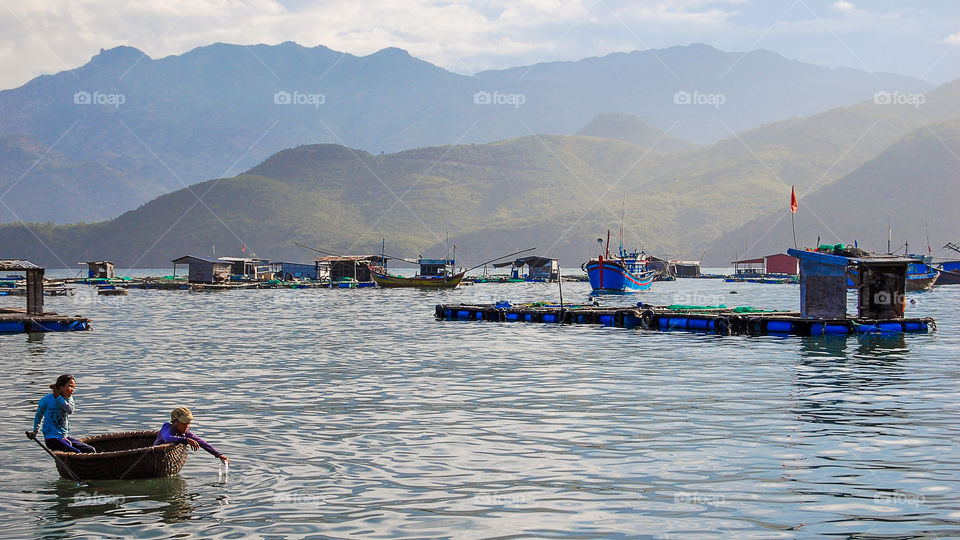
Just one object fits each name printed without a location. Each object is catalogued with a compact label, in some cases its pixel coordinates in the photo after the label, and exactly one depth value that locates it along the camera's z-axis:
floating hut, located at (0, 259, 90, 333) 53.84
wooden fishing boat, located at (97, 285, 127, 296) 117.56
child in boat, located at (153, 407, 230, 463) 17.42
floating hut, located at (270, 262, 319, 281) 171.50
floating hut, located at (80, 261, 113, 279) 152.85
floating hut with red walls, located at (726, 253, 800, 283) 175.25
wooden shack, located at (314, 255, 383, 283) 147.25
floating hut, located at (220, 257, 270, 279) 150.35
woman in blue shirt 17.59
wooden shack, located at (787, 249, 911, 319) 46.47
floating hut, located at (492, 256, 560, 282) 172.79
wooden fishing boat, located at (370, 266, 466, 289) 135.09
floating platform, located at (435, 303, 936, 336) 47.66
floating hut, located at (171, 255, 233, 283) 131.50
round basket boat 17.17
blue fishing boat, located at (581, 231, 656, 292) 113.75
